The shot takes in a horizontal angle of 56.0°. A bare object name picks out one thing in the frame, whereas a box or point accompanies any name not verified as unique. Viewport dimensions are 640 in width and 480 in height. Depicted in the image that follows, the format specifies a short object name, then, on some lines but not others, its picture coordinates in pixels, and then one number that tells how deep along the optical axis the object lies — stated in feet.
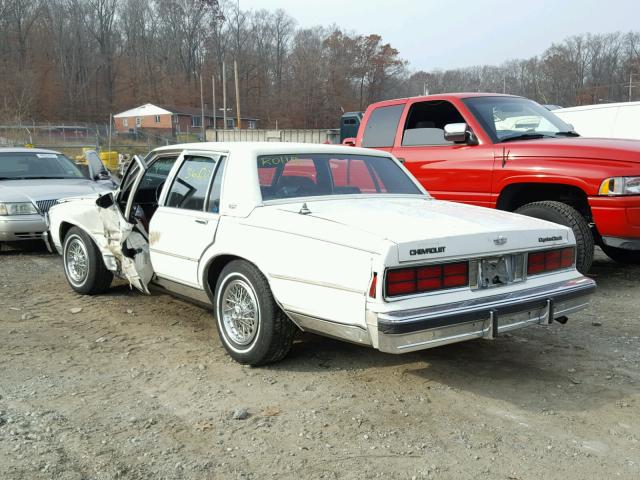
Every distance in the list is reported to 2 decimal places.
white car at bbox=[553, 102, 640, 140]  33.06
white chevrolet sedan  10.88
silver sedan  26.37
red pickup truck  18.39
